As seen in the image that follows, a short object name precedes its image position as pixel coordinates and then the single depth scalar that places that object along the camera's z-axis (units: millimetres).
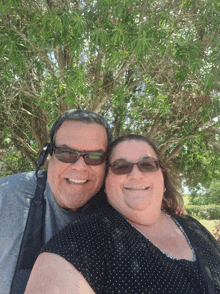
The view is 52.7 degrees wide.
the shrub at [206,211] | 19611
